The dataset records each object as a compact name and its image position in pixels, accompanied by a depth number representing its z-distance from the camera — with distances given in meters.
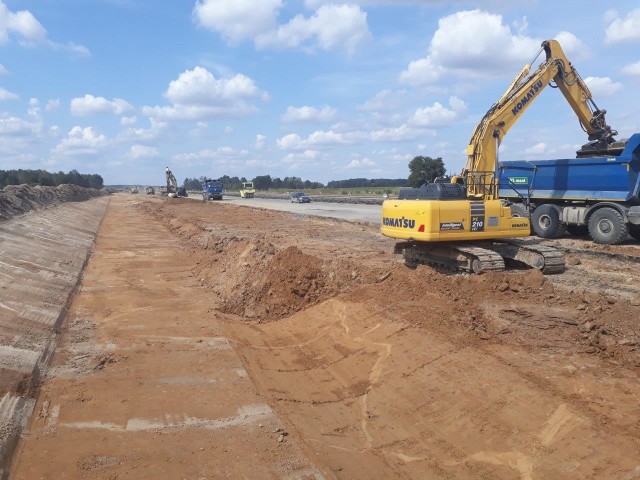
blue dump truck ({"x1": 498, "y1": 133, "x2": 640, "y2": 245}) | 14.76
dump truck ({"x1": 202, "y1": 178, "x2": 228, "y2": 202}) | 61.97
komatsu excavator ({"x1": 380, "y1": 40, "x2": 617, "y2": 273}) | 9.98
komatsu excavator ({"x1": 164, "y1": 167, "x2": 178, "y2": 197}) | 64.06
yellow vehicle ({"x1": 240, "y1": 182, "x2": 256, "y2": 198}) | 71.35
